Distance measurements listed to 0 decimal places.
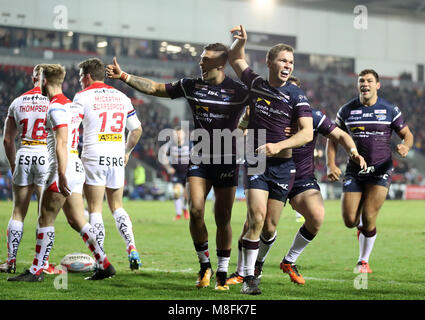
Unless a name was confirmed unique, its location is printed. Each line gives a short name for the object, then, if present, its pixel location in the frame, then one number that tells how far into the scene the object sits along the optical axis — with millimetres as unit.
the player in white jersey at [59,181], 13945
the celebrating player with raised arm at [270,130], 14117
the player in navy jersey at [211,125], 14805
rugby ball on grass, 17016
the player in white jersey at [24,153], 16437
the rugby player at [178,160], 37375
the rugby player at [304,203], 15867
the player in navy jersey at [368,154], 18859
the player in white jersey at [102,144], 16609
